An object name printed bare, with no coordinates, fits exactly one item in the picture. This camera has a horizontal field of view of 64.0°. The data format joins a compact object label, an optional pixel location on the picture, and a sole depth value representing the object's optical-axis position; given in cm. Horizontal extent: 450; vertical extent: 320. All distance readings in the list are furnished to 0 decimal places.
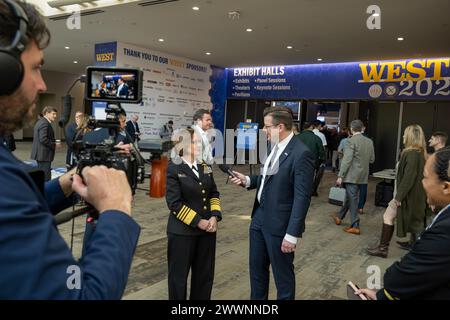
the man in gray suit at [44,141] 562
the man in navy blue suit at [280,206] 245
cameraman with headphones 59
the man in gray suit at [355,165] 534
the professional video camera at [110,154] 95
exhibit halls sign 1005
